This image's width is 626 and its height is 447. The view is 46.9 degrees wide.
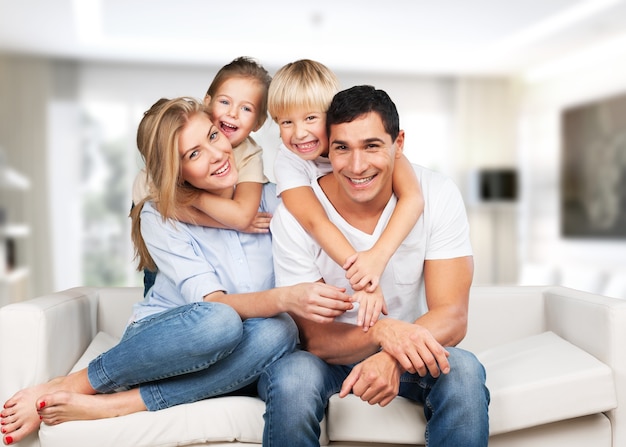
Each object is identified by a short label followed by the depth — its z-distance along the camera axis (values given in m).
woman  1.73
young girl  2.00
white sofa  1.76
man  1.63
